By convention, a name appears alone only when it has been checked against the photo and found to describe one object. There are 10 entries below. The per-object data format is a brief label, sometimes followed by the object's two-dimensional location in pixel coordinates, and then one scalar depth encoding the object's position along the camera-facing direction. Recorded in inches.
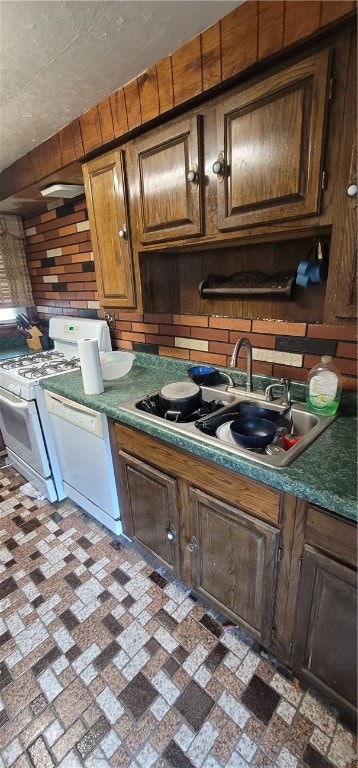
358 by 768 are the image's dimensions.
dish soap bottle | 44.9
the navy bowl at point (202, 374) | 61.6
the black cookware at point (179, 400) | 52.4
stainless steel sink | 37.9
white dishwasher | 61.2
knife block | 105.8
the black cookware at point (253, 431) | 41.9
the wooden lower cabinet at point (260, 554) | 34.2
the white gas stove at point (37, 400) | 73.8
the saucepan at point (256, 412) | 51.1
